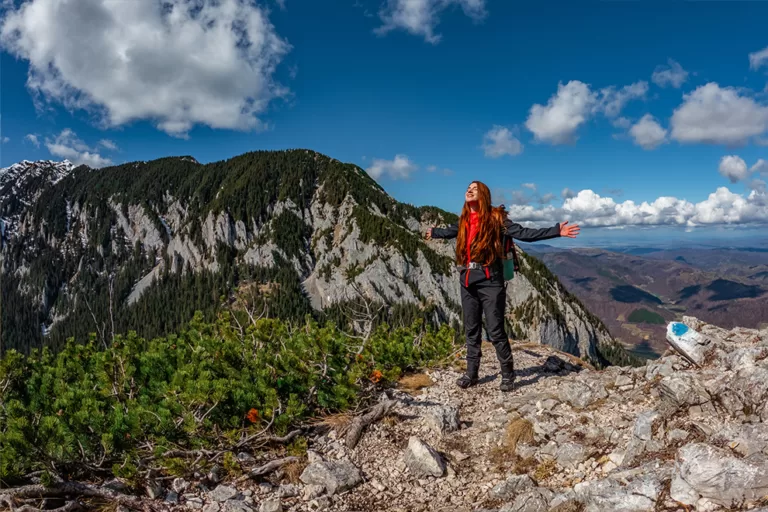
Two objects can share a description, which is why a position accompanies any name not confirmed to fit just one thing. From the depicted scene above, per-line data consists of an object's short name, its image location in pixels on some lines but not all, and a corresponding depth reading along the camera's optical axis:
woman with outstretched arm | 7.69
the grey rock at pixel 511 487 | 4.92
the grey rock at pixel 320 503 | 4.92
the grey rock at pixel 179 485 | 4.87
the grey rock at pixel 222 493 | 4.85
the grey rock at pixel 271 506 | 4.72
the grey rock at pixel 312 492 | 5.05
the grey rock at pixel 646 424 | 5.23
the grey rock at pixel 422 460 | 5.54
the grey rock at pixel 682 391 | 5.40
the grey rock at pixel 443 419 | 6.67
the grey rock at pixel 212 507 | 4.64
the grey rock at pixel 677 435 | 4.92
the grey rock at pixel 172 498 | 4.71
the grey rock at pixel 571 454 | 5.27
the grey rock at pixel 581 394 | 7.05
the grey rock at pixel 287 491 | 5.06
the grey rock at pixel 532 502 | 4.43
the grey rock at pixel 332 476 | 5.23
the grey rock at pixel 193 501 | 4.69
